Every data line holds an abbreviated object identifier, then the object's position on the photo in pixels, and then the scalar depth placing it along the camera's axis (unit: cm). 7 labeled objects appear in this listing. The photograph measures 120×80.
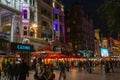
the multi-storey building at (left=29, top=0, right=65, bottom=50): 2502
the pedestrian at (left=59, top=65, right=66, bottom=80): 1014
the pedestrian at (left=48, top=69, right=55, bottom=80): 586
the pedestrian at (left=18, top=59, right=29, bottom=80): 788
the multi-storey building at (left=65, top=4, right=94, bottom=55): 4369
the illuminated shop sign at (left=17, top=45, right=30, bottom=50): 1802
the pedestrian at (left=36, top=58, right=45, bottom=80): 594
